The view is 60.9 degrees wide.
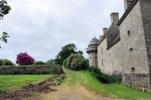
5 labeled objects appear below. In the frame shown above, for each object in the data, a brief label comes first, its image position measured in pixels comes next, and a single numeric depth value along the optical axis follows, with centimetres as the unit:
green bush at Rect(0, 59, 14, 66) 3388
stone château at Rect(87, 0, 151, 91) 1155
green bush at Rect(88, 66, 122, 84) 1948
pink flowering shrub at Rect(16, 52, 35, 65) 4416
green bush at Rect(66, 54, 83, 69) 3600
